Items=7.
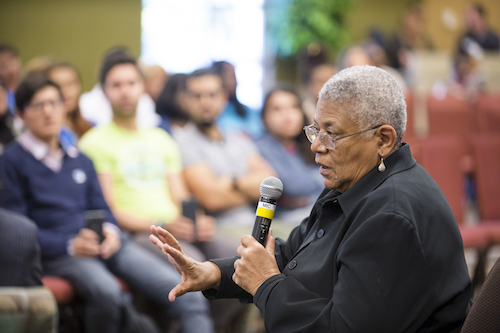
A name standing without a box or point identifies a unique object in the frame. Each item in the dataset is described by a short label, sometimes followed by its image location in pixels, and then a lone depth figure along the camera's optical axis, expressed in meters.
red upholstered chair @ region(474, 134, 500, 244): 7.00
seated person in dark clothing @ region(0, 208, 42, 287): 3.62
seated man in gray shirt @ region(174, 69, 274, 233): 5.94
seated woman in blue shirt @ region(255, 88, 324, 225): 6.38
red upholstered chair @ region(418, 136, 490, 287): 6.70
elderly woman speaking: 2.24
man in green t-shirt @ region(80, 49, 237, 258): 5.53
